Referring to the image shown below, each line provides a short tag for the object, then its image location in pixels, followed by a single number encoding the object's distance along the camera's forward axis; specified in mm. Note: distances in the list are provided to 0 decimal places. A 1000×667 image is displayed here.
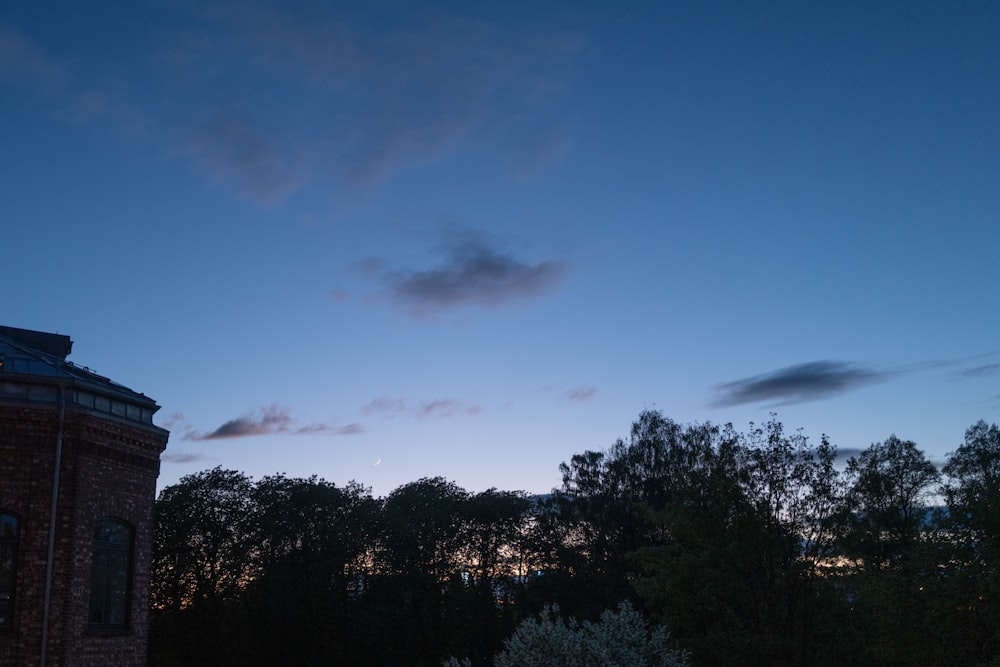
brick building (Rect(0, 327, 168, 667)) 20953
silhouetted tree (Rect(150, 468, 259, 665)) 55438
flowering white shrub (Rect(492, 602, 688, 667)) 18875
